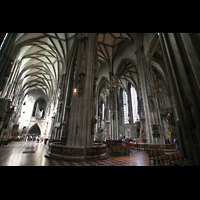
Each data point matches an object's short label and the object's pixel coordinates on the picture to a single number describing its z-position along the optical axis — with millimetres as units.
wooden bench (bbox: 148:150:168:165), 4414
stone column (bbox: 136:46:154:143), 11659
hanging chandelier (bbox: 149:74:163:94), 9736
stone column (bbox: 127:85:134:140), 24109
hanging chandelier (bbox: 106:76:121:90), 12586
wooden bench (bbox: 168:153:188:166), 3552
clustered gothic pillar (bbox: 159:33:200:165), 2752
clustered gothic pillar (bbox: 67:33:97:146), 6613
